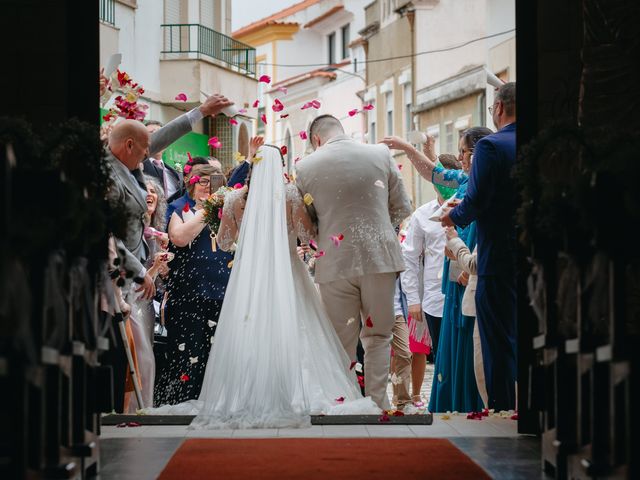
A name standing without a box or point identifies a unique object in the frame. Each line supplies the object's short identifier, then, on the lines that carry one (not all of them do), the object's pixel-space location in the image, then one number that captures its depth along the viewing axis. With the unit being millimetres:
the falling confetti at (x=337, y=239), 9133
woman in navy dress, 10625
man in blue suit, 8586
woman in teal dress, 9680
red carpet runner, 6066
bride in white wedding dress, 8242
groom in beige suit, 9125
